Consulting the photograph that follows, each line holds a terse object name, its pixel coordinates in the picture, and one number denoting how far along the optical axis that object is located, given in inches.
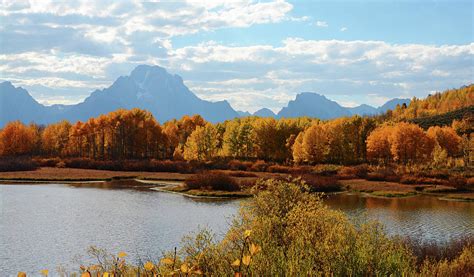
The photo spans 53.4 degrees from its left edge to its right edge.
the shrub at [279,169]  3810.0
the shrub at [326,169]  3627.0
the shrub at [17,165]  4079.7
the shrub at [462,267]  649.6
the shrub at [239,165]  4023.4
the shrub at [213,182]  2812.5
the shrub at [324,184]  2935.5
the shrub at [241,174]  3629.4
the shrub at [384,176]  3319.4
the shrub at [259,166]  3971.5
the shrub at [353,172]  3491.6
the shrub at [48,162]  4545.3
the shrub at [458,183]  2920.8
